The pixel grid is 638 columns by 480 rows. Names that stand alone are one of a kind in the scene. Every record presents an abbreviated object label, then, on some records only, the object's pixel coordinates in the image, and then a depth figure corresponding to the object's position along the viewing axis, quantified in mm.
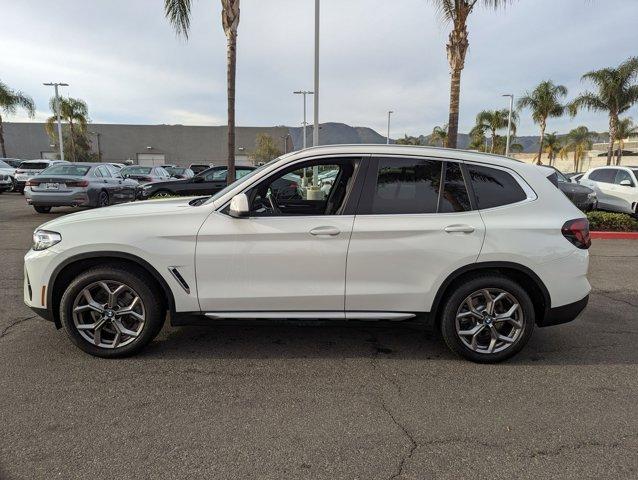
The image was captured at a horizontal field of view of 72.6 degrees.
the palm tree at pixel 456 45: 12047
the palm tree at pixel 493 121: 41678
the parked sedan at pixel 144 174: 17703
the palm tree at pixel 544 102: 34219
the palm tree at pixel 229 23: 11109
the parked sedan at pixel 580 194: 13016
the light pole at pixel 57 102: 35031
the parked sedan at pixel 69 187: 11891
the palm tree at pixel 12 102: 33844
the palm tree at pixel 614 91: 26859
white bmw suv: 3432
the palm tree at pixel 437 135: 52438
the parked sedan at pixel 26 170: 21359
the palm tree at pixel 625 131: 39106
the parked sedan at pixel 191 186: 14016
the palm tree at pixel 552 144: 52094
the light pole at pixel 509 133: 35375
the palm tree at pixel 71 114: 37978
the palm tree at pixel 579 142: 51375
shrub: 10899
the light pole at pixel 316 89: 14112
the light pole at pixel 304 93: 36031
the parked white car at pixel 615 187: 13063
